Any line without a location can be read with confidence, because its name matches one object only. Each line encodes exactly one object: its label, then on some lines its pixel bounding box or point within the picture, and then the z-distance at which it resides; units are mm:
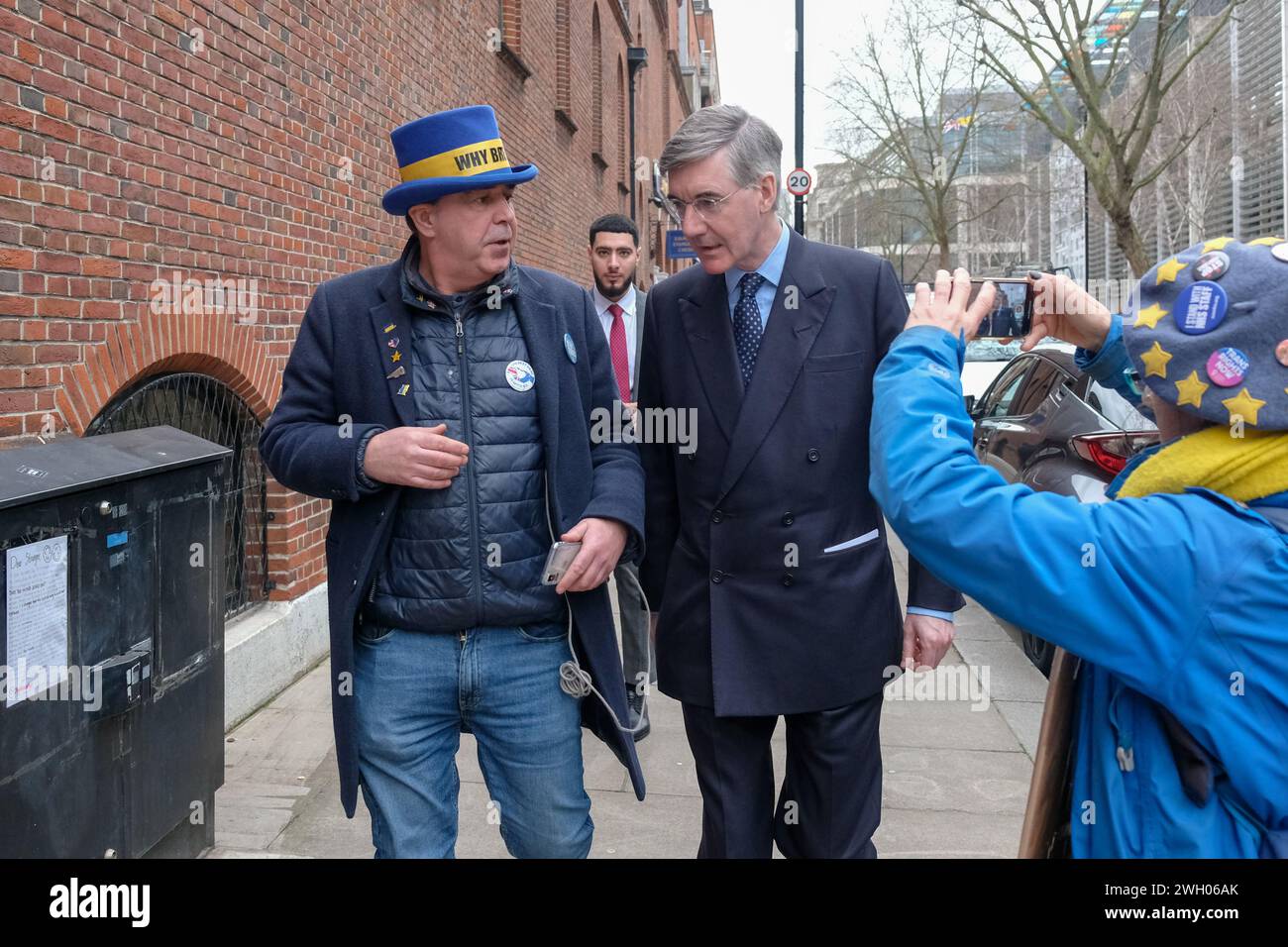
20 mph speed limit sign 16672
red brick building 3885
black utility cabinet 2836
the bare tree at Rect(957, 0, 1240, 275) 16438
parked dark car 5758
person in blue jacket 1462
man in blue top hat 2598
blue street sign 19094
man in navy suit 2777
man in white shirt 5845
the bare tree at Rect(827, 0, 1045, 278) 34812
